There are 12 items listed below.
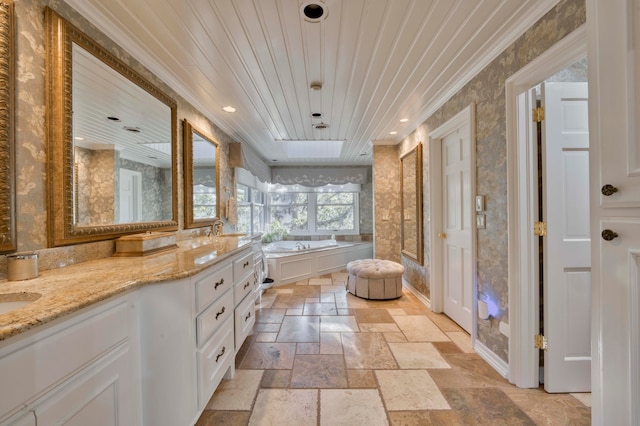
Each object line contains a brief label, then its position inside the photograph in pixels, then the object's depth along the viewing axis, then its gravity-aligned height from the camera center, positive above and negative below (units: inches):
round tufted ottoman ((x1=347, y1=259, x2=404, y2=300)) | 140.6 -36.0
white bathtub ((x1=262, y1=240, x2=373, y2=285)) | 172.6 -31.7
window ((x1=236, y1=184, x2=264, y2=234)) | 182.2 +4.1
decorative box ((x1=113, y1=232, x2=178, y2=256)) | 65.6 -7.2
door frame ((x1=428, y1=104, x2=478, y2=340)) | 120.7 -3.7
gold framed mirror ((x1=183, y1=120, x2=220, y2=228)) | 99.7 +15.8
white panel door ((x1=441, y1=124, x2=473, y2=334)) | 101.3 -5.6
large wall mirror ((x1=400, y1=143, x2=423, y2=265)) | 136.6 +5.2
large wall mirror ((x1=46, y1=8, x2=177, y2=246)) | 51.6 +17.4
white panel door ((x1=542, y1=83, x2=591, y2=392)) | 66.3 -7.3
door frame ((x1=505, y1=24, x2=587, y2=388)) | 67.4 -7.6
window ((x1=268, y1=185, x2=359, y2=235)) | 245.6 +5.3
